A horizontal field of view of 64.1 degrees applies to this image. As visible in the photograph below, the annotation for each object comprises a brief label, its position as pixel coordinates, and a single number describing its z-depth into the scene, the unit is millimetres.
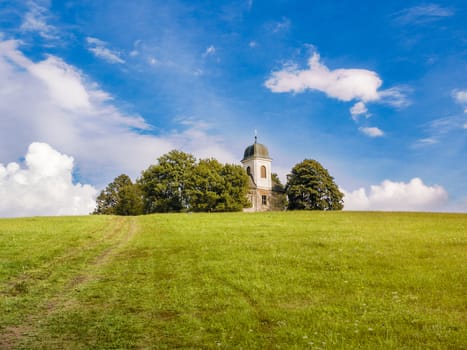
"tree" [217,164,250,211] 73750
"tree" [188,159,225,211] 73250
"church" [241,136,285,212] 92812
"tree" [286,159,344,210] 81375
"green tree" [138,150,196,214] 78188
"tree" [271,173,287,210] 94962
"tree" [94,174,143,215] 92062
